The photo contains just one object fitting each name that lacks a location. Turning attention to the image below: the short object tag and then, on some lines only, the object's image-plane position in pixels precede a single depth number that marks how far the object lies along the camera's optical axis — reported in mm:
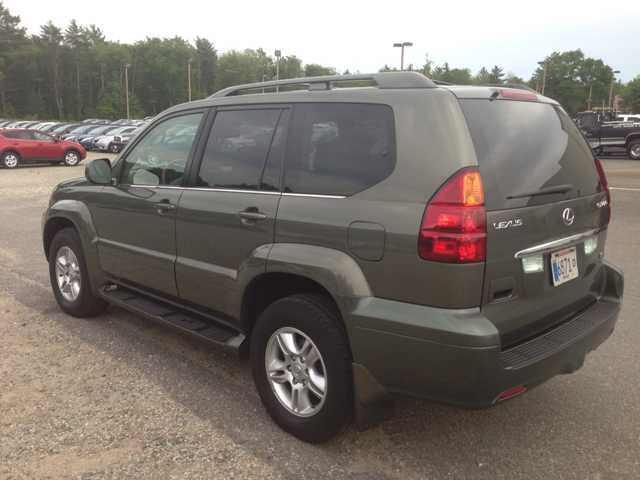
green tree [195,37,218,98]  121625
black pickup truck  22141
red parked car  21469
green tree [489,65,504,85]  147250
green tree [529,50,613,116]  109000
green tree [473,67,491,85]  129888
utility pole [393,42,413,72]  47844
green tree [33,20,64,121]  93625
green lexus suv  2352
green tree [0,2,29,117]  85938
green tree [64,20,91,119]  97000
